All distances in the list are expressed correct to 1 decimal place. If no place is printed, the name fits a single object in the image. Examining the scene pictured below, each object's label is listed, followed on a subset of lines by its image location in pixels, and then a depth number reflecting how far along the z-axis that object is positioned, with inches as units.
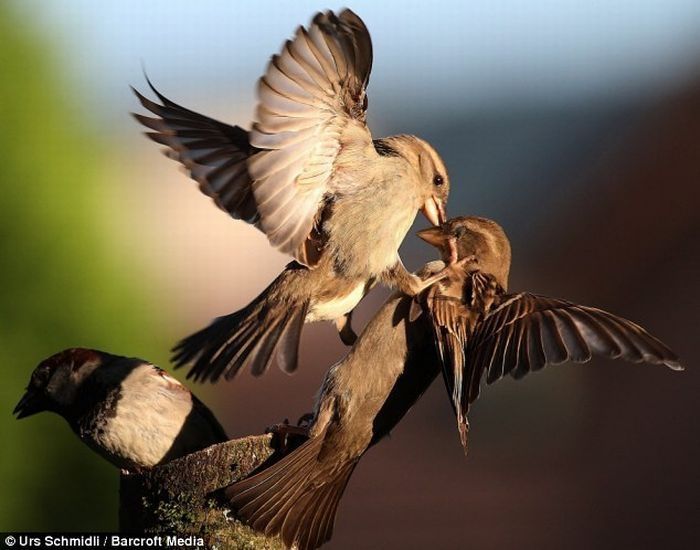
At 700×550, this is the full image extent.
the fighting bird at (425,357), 209.3
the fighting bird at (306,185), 213.9
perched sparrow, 236.4
